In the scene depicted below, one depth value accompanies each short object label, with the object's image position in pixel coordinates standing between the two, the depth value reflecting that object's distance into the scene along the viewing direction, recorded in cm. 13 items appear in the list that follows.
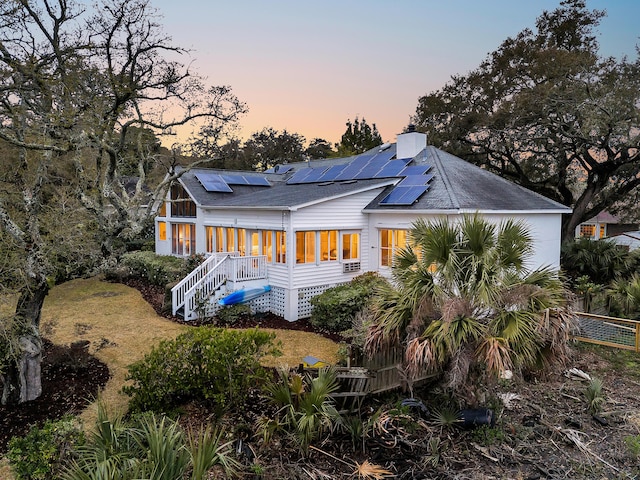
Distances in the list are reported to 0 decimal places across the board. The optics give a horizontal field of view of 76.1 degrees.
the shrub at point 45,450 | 436
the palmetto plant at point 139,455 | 415
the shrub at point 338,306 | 1258
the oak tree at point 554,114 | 1872
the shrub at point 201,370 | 634
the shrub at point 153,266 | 1748
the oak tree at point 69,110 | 697
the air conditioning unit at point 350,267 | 1523
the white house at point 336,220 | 1387
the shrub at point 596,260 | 1689
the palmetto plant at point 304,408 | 580
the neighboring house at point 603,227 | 3744
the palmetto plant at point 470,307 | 574
